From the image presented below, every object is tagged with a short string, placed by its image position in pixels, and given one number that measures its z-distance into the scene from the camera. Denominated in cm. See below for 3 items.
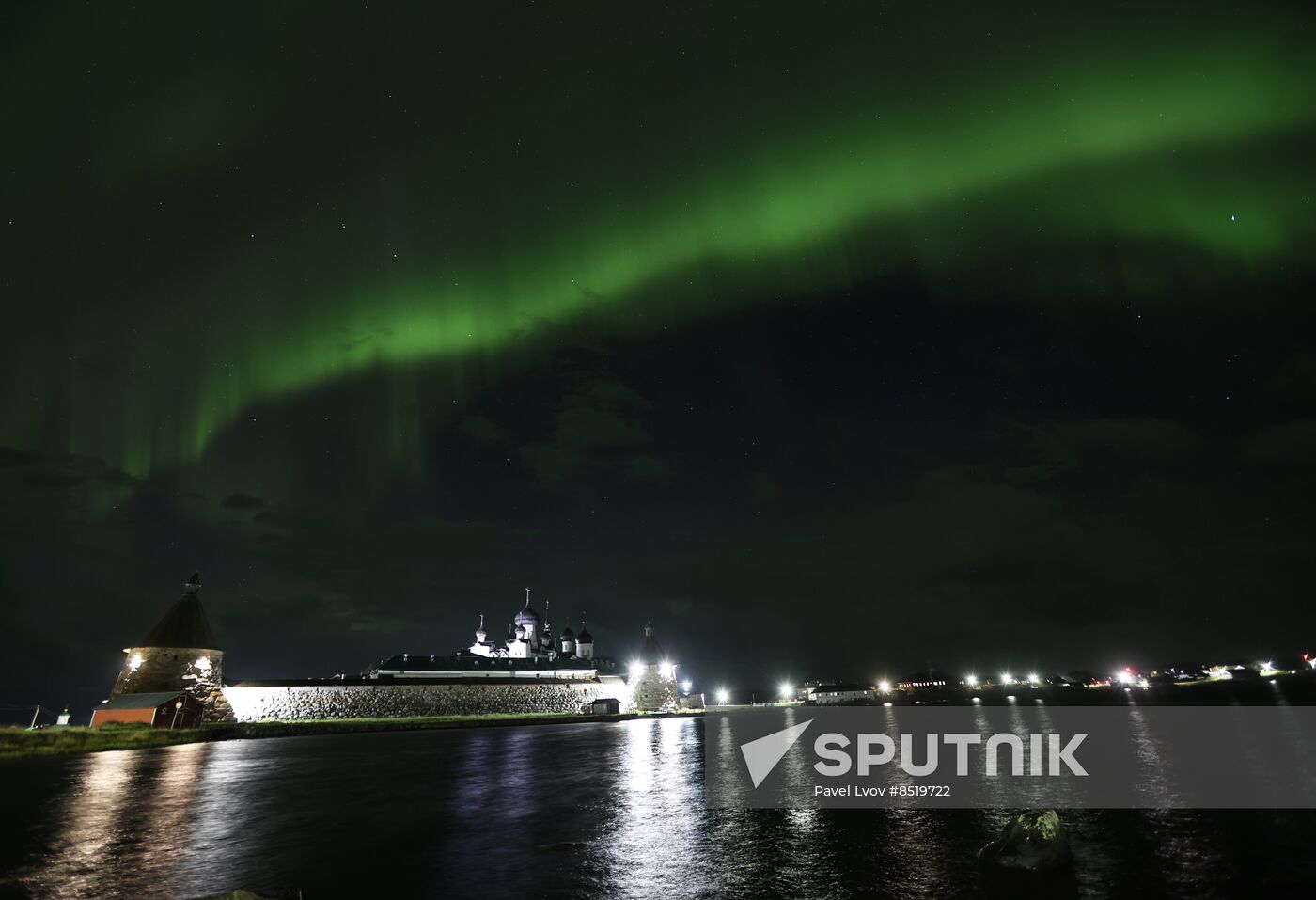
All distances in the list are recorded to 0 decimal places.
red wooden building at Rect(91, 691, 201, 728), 7606
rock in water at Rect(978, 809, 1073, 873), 1959
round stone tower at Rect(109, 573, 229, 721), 8088
